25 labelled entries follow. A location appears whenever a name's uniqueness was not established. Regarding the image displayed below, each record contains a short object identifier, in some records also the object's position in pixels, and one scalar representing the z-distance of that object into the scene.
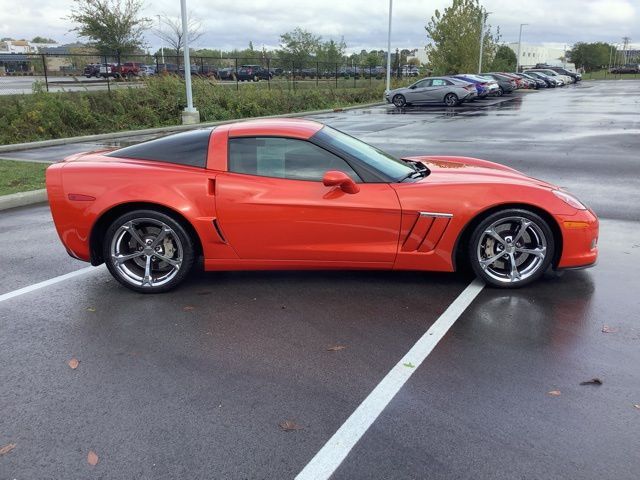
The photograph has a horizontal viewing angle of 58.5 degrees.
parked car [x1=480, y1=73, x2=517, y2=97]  41.00
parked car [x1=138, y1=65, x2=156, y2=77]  24.42
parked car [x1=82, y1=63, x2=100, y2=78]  27.94
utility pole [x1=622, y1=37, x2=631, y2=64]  139.50
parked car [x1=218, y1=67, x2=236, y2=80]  44.67
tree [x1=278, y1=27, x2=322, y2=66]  58.78
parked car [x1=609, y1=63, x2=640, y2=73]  109.50
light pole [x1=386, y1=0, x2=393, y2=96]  36.78
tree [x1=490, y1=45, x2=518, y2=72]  73.88
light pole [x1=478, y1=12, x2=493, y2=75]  51.61
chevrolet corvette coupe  4.64
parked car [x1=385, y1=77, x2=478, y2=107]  31.23
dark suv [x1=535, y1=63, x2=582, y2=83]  66.75
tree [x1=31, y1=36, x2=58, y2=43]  121.12
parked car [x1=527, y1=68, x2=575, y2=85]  57.62
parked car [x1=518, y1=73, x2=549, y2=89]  52.45
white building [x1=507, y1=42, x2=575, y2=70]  141.90
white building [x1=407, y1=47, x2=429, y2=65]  132.39
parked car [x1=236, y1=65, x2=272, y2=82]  49.47
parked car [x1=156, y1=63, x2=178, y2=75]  26.01
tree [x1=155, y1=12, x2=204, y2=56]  40.62
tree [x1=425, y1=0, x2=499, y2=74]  47.66
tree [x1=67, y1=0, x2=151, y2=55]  33.97
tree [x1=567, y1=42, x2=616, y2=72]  132.75
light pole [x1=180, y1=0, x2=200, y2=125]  19.84
